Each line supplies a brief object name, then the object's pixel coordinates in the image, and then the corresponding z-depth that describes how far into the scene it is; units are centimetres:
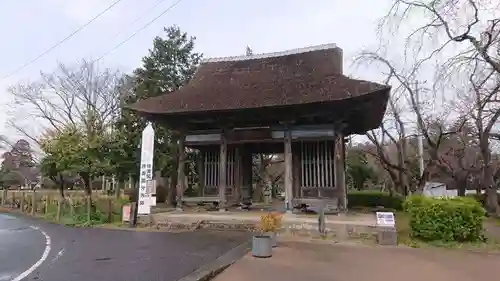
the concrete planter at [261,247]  722
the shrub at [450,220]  885
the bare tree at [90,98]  2698
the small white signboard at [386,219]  918
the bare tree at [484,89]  1062
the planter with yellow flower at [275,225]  802
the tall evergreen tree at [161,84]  1828
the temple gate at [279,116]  1204
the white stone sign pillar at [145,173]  1191
